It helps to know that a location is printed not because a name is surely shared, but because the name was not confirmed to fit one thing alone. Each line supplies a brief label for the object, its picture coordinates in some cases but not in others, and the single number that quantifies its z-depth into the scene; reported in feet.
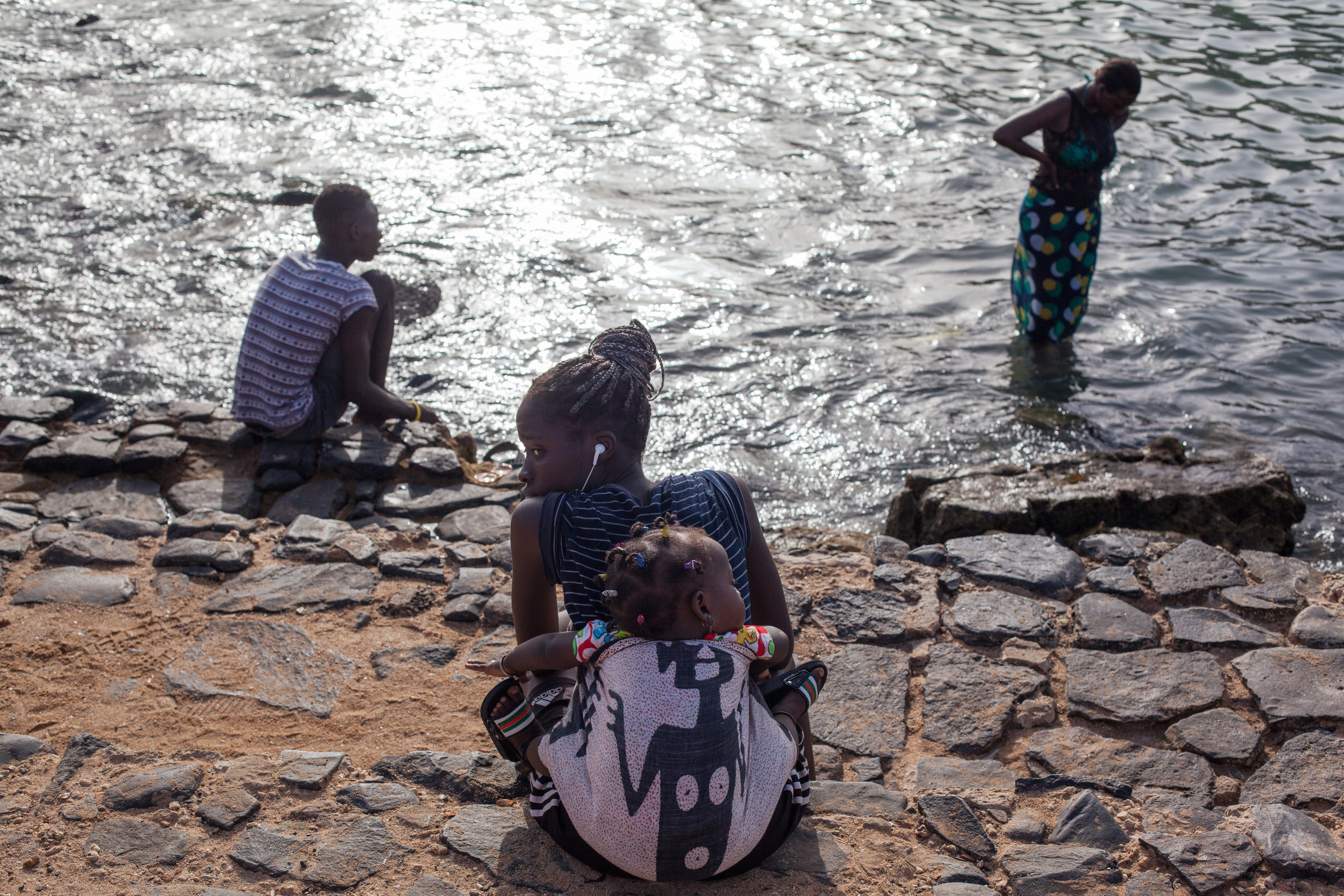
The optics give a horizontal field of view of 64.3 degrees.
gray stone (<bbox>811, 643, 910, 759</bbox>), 10.35
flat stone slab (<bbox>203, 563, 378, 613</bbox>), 12.43
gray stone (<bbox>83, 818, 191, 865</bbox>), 8.06
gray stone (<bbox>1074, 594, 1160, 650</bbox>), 11.70
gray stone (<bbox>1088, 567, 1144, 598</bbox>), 12.66
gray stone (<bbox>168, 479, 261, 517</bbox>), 15.23
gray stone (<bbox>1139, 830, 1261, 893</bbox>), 8.11
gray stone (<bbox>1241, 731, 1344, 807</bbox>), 9.25
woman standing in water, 20.01
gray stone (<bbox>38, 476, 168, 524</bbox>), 14.84
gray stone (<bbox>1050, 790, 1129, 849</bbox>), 8.61
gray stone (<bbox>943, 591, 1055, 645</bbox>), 11.92
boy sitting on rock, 16.12
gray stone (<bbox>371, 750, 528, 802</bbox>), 9.21
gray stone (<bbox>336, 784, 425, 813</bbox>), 8.84
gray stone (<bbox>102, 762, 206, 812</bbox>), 8.62
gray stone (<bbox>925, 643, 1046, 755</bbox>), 10.31
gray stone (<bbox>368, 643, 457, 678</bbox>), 11.40
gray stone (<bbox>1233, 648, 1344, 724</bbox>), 10.23
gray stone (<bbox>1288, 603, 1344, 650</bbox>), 11.51
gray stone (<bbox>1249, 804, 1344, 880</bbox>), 8.16
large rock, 15.11
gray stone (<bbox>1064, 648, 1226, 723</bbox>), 10.52
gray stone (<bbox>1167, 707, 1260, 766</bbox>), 9.83
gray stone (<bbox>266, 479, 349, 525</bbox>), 15.19
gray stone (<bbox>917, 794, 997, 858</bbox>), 8.61
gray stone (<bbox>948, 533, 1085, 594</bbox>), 12.99
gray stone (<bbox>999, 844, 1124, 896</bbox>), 8.13
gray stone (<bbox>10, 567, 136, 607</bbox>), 12.26
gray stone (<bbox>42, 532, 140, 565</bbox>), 13.17
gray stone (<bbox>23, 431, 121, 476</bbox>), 15.80
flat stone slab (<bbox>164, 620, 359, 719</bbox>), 10.67
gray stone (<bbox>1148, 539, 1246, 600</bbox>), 12.64
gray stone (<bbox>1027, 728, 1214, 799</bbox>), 9.52
